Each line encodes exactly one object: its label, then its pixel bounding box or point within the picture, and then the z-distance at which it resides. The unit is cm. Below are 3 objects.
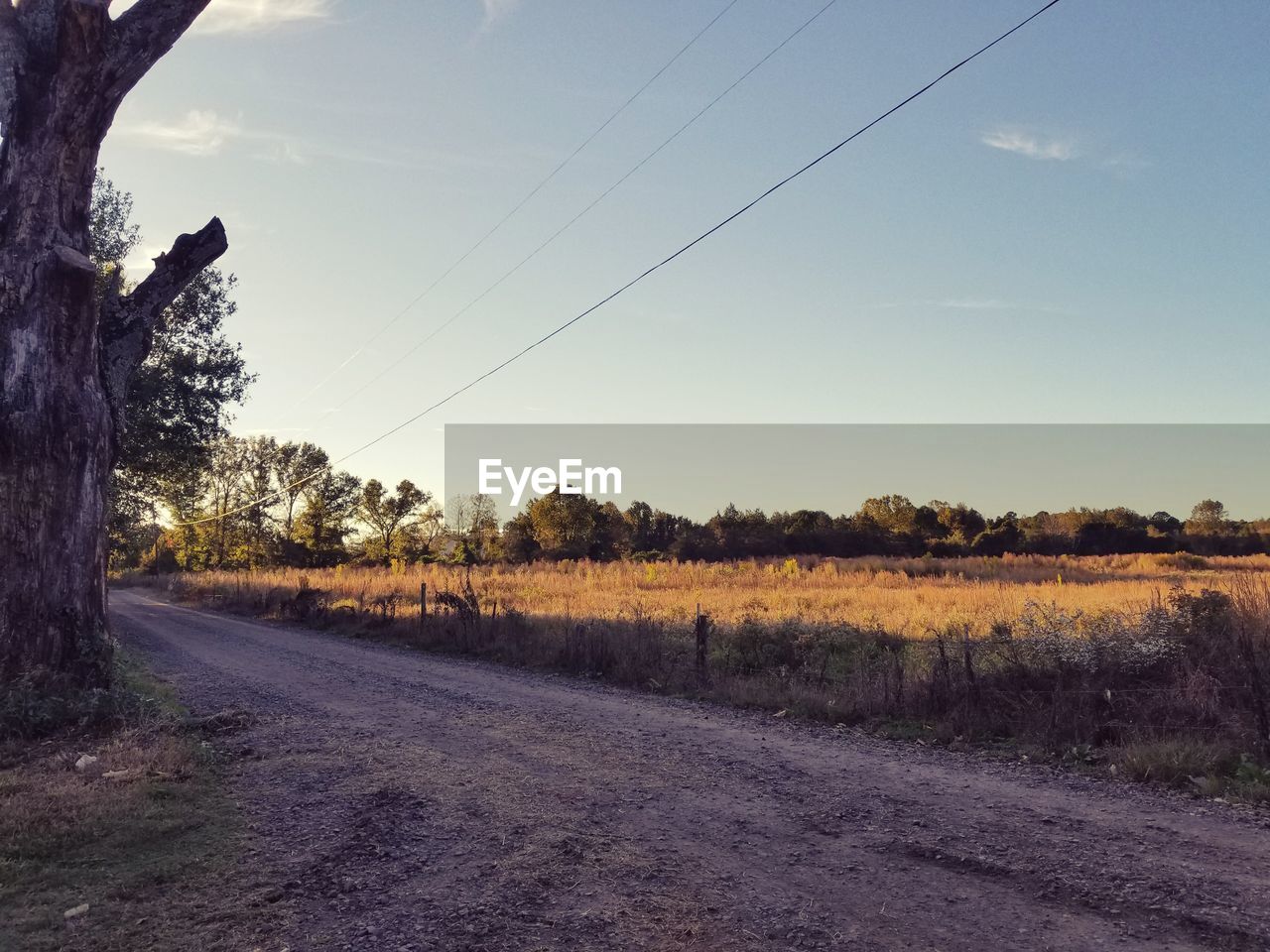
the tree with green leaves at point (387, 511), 8231
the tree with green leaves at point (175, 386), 2348
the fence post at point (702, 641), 1415
